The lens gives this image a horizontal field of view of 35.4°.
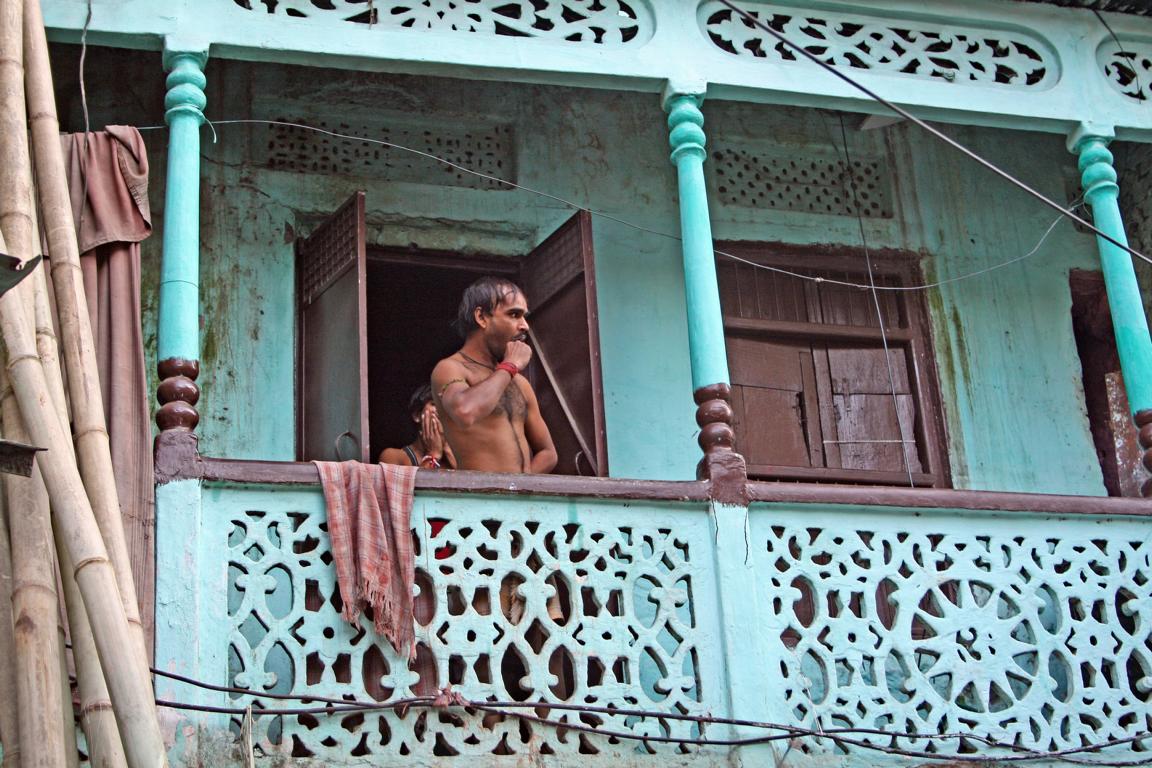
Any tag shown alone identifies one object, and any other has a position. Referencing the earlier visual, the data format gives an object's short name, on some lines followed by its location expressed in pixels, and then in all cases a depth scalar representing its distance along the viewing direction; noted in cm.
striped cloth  639
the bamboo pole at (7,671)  504
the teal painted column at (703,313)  700
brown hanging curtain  623
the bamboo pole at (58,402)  516
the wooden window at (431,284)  752
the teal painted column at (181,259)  652
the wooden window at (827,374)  869
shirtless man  758
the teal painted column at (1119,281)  770
